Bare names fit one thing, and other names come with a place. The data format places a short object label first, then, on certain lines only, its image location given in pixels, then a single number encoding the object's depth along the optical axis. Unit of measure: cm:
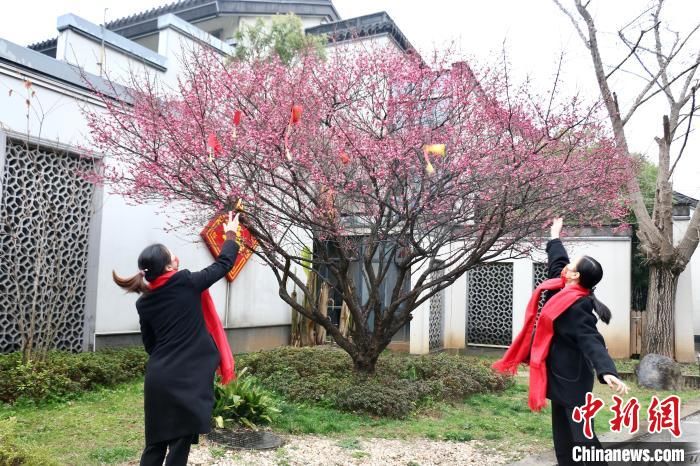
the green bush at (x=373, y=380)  603
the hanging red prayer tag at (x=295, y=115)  590
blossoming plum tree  584
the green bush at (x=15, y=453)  312
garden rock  867
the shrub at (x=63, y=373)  575
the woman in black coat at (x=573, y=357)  333
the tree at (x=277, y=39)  991
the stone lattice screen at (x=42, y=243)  670
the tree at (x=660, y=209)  965
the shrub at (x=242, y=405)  514
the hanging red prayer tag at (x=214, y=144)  571
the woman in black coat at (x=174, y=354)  305
